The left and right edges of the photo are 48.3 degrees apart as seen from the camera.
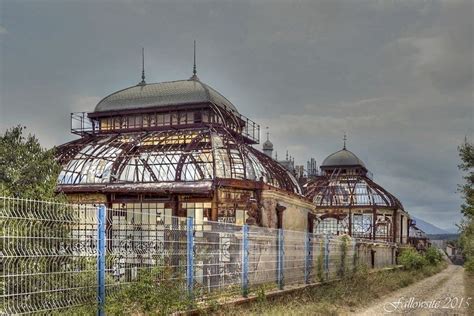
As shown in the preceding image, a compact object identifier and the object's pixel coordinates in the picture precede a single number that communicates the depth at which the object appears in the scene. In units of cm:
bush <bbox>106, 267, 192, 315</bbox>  938
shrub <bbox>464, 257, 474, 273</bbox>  2737
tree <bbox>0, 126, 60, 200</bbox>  1552
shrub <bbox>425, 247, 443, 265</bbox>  4676
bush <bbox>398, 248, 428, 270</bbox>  3984
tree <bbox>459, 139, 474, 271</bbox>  2372
